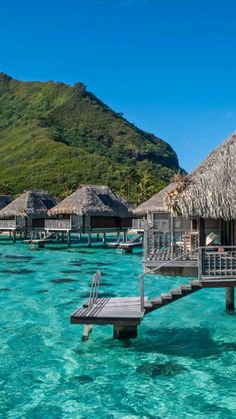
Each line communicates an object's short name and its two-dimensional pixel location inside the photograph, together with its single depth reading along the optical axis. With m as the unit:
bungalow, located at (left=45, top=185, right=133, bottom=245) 38.88
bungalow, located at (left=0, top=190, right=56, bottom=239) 44.47
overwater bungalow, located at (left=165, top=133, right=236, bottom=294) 13.27
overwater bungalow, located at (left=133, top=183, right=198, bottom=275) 13.34
